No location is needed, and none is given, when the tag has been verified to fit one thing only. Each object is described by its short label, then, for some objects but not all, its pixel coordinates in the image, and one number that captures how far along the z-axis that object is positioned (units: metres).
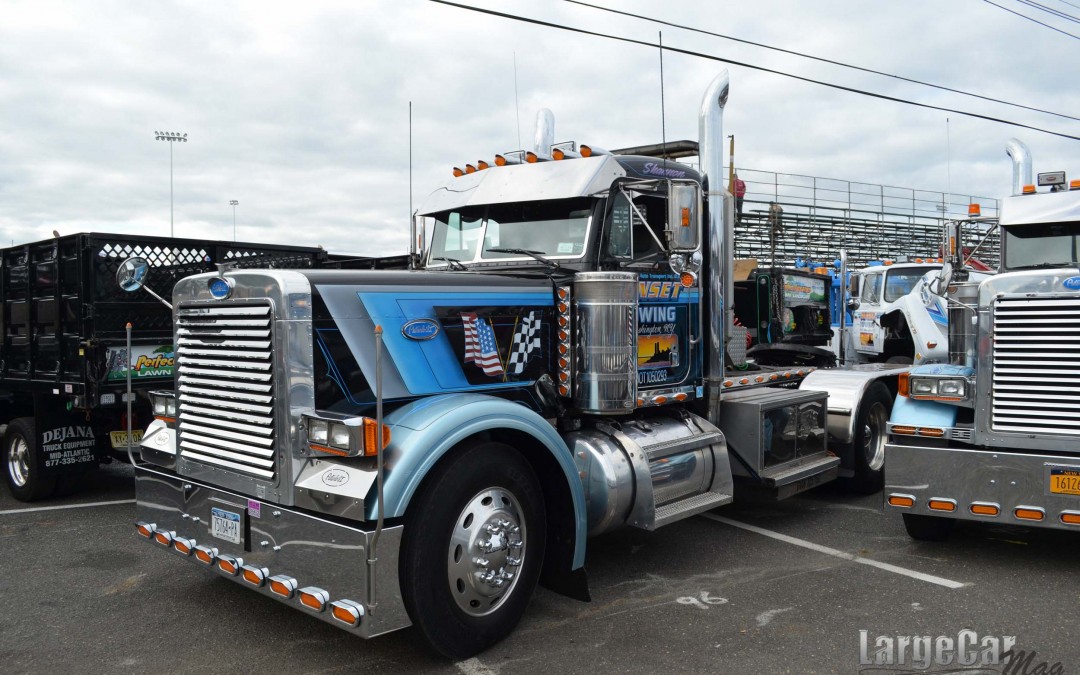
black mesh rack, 7.40
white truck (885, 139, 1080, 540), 5.25
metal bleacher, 32.19
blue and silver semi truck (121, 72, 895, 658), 3.90
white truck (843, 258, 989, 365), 13.27
